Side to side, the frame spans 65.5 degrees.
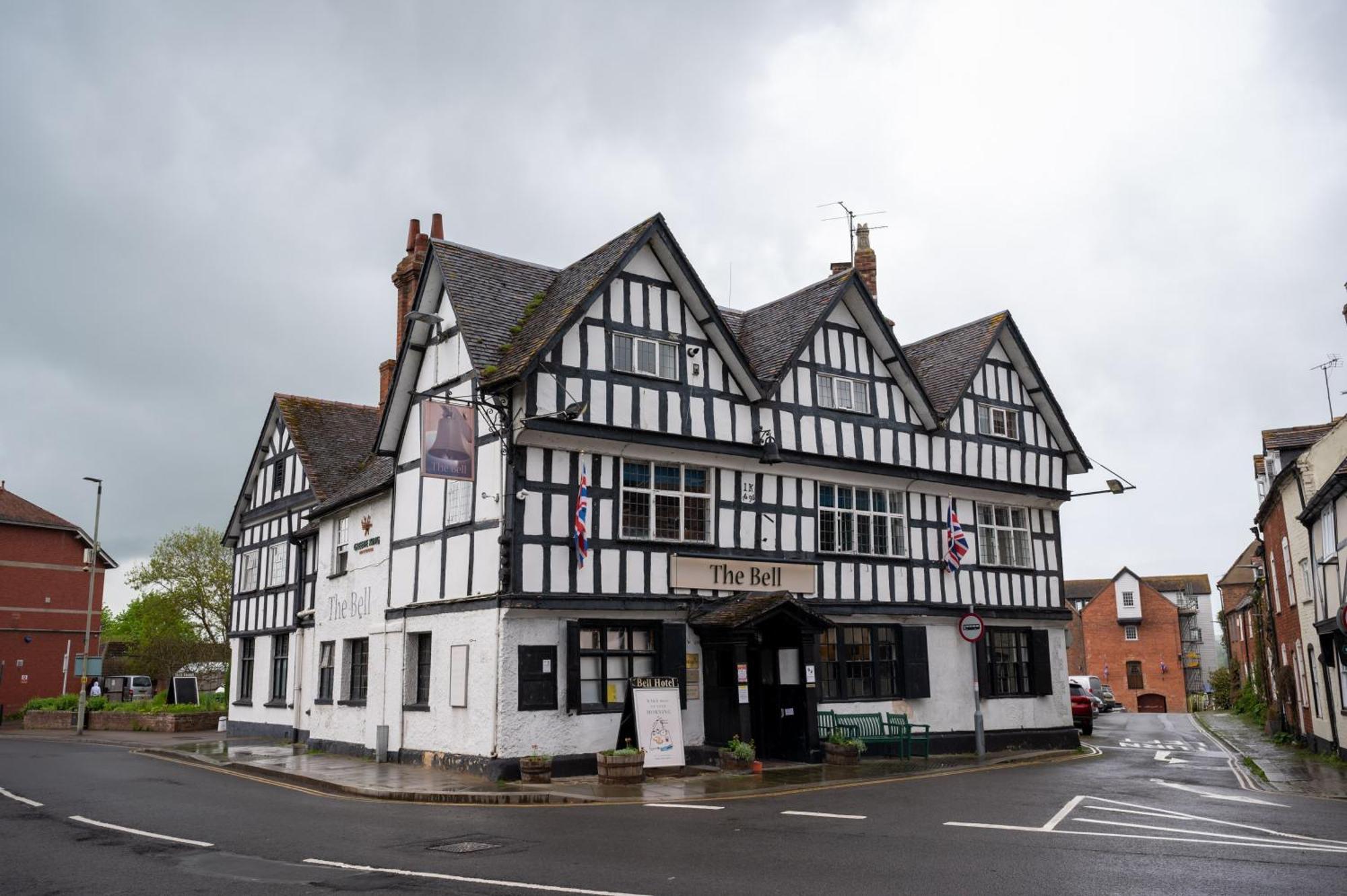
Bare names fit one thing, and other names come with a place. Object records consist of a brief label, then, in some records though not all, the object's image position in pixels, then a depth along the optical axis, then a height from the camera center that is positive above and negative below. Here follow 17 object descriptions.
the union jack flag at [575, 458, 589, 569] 19.55 +2.35
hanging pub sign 18.86 +3.79
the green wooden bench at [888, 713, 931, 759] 22.69 -1.90
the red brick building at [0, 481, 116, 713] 48.34 +2.81
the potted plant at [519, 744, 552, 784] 18.09 -2.00
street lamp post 34.62 -1.18
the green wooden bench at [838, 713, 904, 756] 22.52 -1.73
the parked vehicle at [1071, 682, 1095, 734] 33.94 -2.11
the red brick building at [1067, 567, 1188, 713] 69.38 +0.09
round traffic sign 23.80 +0.43
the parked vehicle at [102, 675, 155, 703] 50.50 -1.60
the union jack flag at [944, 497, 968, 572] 25.43 +2.45
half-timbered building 19.53 +2.79
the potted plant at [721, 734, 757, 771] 19.80 -1.98
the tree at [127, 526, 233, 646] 60.25 +4.52
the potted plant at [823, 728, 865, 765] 21.22 -2.03
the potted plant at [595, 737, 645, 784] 17.95 -1.95
